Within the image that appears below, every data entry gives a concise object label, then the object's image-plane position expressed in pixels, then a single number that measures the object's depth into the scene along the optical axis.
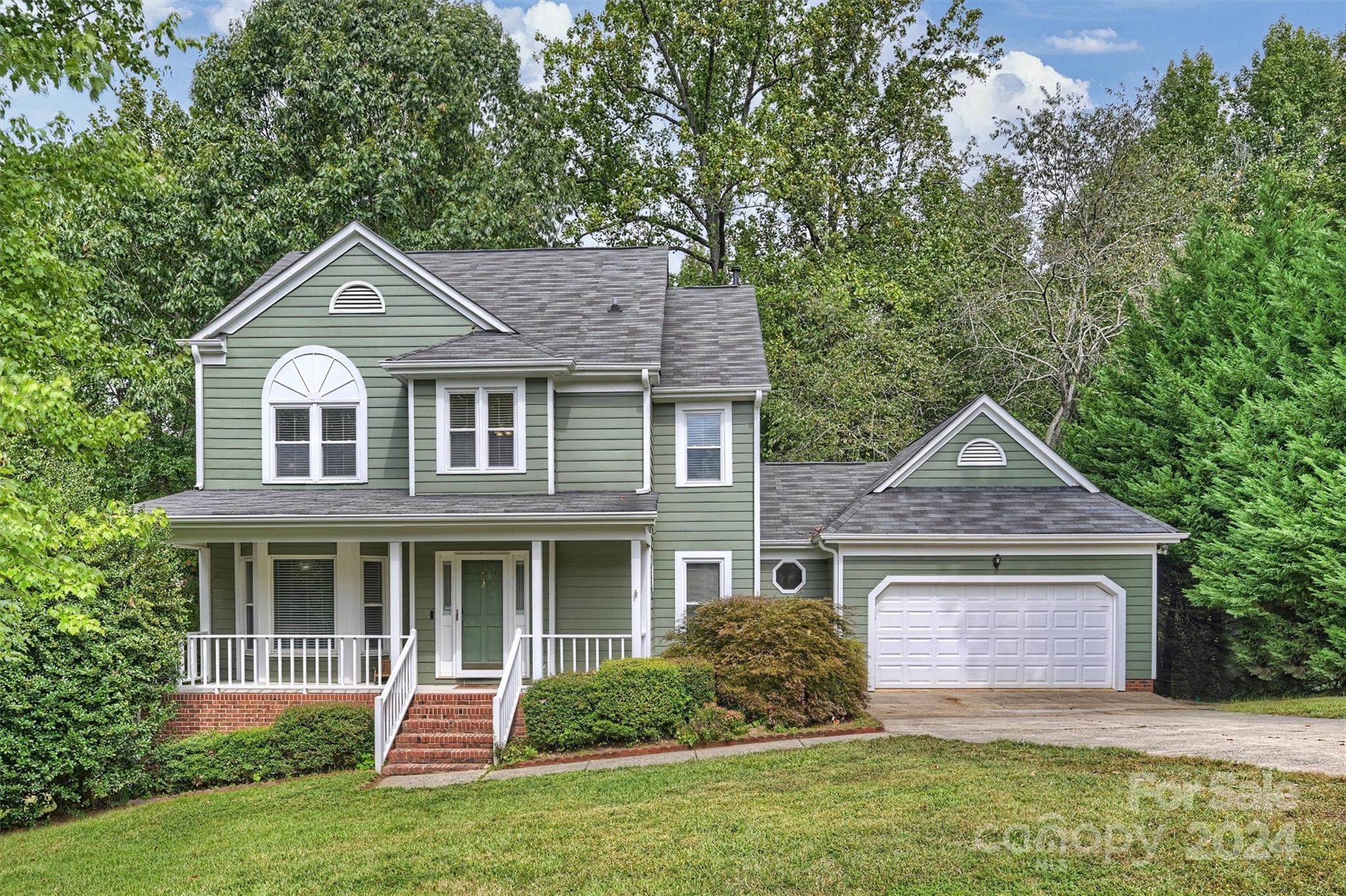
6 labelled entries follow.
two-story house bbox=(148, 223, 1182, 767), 15.47
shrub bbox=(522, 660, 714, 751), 13.51
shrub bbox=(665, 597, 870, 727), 13.98
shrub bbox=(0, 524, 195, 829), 12.77
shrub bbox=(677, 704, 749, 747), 13.53
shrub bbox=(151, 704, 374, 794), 13.65
